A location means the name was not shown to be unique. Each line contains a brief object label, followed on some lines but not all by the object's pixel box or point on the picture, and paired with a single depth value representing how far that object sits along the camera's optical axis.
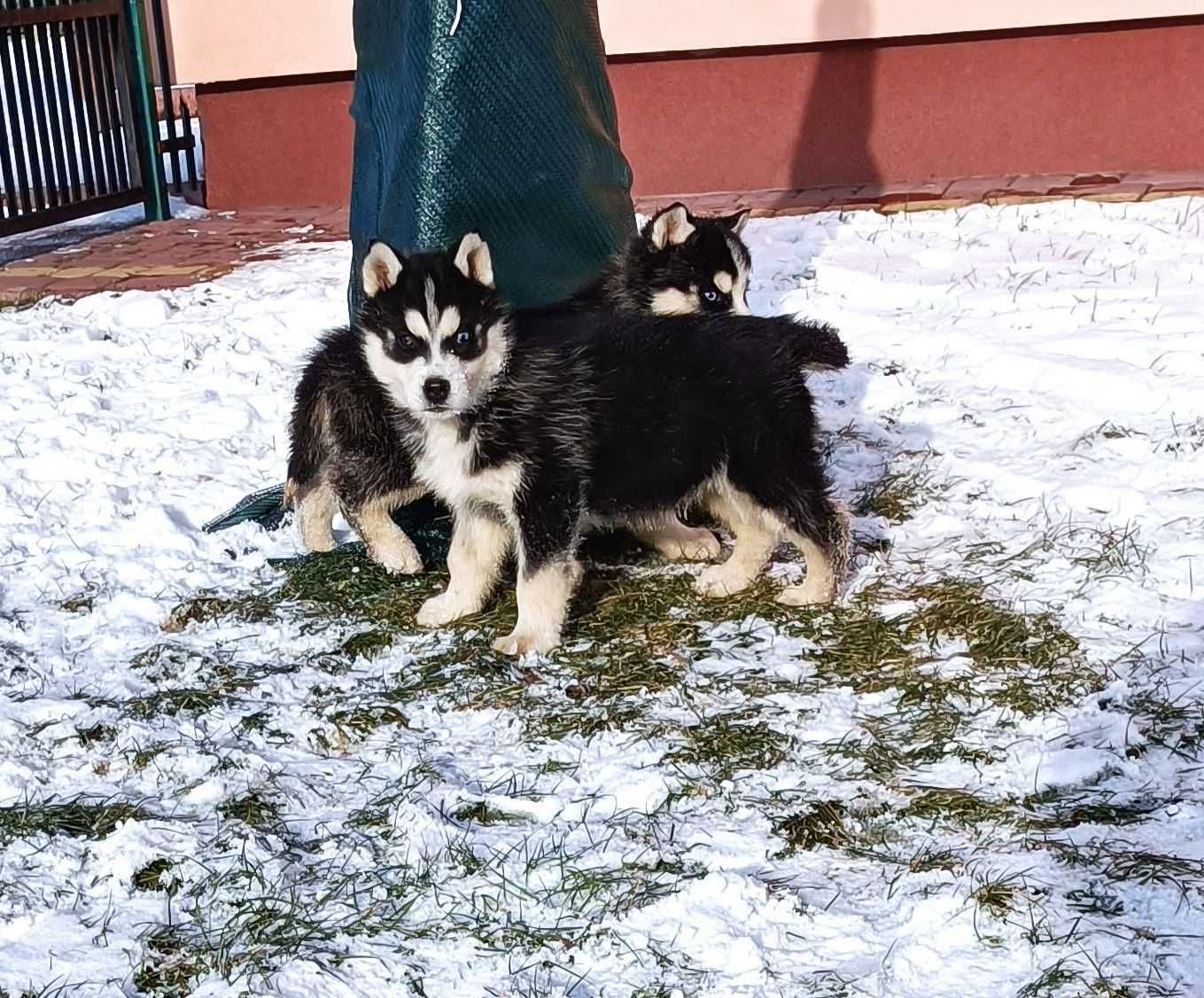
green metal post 10.88
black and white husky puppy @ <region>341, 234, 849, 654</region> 4.53
